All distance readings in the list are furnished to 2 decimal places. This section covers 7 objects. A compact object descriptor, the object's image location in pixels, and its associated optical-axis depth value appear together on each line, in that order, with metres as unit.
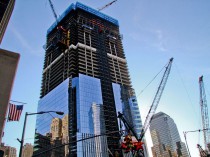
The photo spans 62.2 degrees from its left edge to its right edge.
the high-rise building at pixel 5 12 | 59.21
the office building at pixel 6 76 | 15.02
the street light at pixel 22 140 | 17.92
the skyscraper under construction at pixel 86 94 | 111.42
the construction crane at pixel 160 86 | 71.20
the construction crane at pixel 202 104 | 82.73
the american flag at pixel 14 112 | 20.74
